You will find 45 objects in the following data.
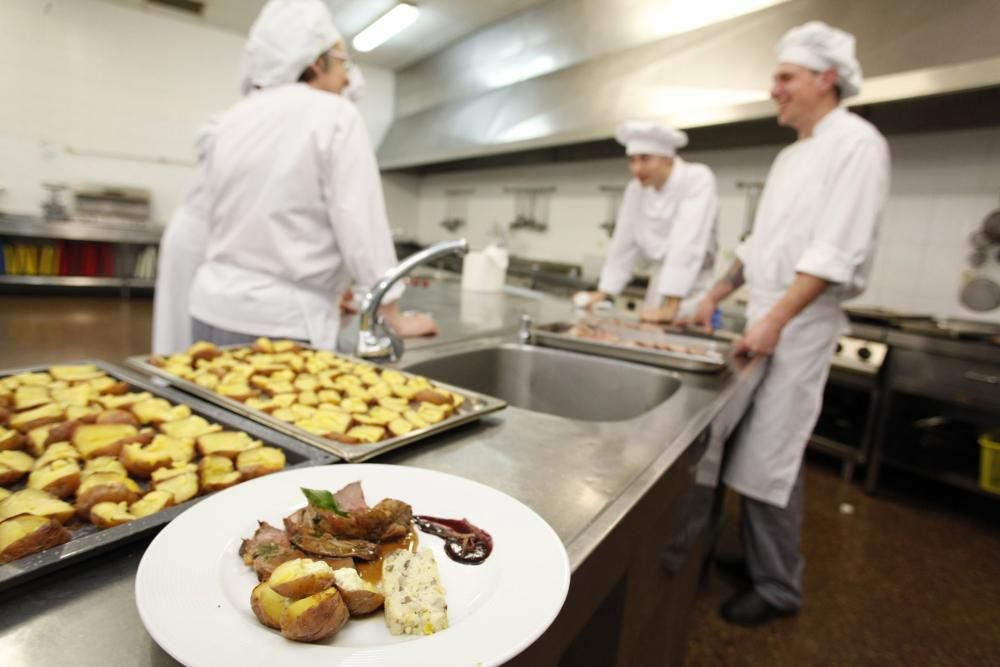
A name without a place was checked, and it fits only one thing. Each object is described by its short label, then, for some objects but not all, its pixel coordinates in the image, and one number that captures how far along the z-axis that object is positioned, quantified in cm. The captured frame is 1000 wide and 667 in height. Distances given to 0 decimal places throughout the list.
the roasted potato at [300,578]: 39
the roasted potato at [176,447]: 65
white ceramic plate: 35
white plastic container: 312
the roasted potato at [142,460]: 61
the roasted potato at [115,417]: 72
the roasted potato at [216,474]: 58
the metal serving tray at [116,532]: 42
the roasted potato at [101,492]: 53
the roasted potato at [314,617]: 37
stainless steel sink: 143
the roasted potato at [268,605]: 38
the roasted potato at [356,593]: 41
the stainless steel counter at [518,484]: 39
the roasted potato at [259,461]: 62
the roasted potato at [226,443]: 66
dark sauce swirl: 50
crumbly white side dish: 40
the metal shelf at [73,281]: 546
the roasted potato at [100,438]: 64
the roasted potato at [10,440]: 64
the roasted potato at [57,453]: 61
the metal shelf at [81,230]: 525
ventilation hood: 240
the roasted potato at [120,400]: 78
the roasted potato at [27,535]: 43
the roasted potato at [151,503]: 52
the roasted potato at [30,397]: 75
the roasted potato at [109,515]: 50
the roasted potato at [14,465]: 57
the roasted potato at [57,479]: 55
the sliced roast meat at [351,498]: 52
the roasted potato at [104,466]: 59
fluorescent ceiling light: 538
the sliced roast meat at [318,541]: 47
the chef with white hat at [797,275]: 165
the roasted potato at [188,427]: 71
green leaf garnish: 49
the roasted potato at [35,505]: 49
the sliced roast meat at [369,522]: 50
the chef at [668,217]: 261
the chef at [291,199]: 142
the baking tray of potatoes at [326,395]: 76
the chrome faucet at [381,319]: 123
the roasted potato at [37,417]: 69
